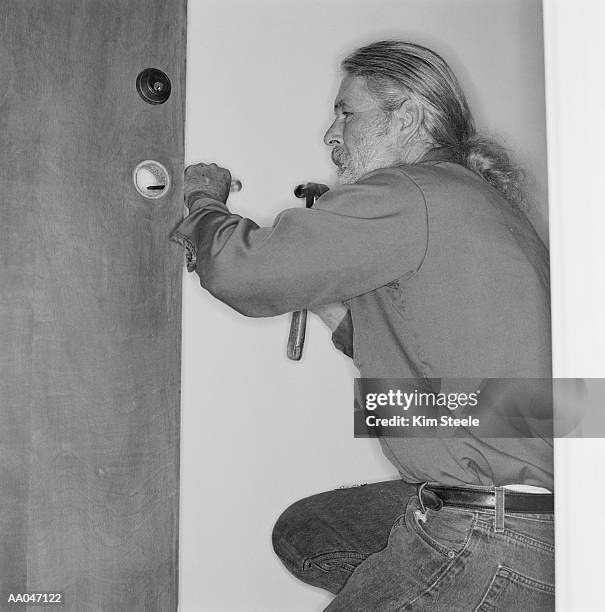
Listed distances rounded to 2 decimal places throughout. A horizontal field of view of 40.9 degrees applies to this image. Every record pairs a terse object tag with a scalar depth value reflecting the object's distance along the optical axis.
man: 0.99
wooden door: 1.16
